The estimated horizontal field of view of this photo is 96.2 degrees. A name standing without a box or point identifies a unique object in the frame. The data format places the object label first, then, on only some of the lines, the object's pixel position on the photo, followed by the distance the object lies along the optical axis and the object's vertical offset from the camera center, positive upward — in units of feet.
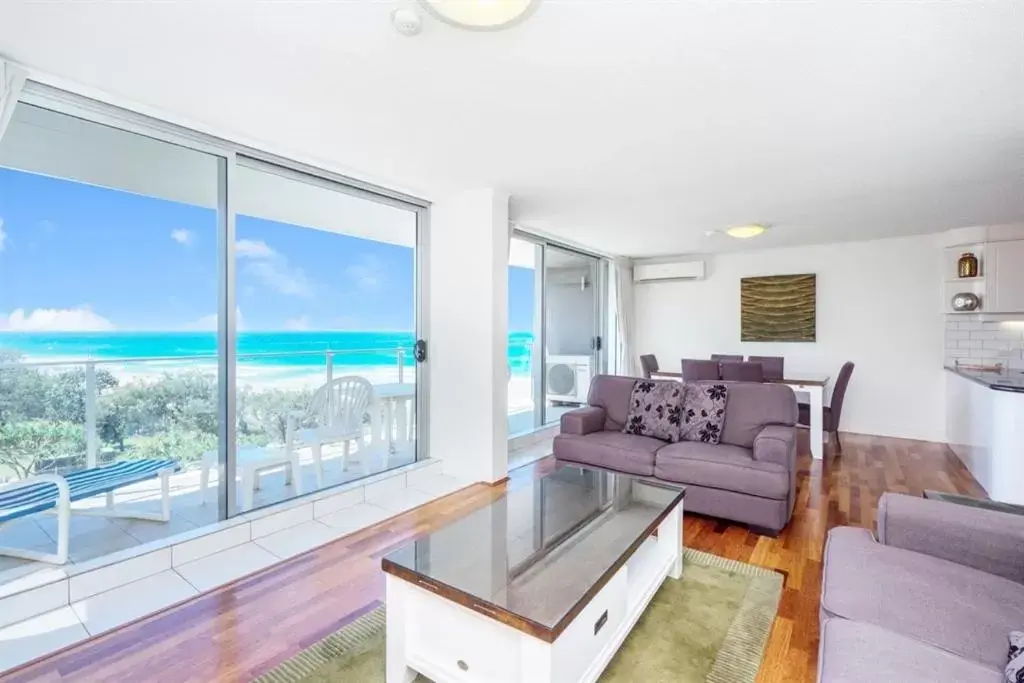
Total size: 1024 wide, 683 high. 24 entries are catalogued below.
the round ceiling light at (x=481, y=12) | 4.69 +3.43
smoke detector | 5.08 +3.61
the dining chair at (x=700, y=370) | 15.94 -1.07
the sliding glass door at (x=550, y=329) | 17.21 +0.46
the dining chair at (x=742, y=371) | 14.96 -1.04
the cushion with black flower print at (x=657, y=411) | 11.59 -1.83
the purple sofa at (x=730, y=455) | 9.14 -2.55
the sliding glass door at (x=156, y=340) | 7.14 +0.01
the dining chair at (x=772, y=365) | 16.57 -0.95
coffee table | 4.41 -2.63
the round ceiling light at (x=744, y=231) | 14.58 +3.47
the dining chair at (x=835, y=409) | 14.99 -2.27
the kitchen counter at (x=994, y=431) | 10.02 -2.24
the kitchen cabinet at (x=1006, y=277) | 14.75 +2.03
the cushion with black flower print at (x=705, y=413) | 11.03 -1.79
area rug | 5.33 -3.86
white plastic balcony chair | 11.02 -1.97
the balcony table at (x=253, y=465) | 9.04 -2.69
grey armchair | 3.40 -2.44
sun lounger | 6.66 -2.38
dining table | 14.55 -2.06
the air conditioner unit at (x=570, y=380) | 20.16 -1.74
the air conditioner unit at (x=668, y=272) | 21.35 +3.28
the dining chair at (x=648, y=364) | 19.36 -1.01
